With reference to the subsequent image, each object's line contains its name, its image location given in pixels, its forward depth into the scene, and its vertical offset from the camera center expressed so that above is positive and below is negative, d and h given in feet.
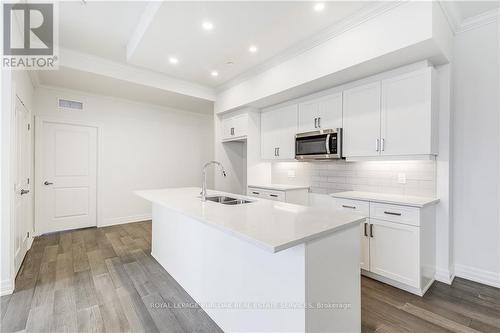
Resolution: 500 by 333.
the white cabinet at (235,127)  14.94 +2.53
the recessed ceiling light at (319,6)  7.81 +5.33
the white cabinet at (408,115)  8.19 +1.86
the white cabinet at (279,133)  12.96 +1.93
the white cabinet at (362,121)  9.48 +1.89
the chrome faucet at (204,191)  8.52 -0.94
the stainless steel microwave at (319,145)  10.66 +1.03
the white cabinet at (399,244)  7.74 -2.71
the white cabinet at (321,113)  10.81 +2.56
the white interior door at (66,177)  14.15 -0.76
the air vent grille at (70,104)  14.66 +3.82
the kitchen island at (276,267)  4.46 -2.27
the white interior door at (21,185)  9.21 -0.90
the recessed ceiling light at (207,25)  8.69 +5.21
